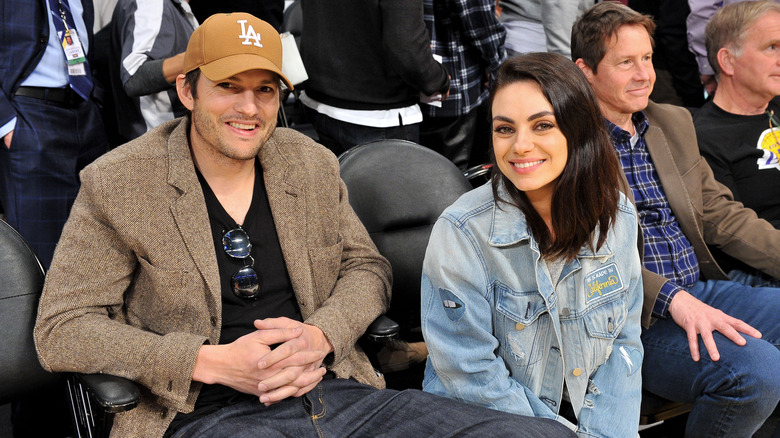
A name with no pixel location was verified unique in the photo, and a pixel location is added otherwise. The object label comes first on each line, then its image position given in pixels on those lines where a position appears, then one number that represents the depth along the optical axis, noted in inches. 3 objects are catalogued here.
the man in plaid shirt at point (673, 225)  86.4
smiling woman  72.5
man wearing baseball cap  71.6
